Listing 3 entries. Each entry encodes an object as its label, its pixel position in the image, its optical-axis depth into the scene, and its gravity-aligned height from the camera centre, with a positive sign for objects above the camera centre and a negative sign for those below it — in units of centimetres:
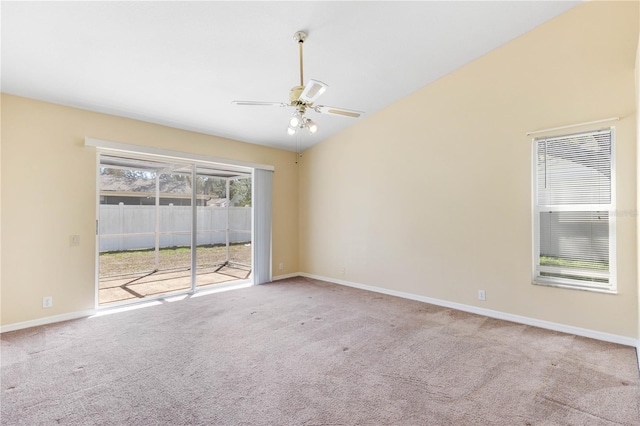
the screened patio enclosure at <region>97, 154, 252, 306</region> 452 -19
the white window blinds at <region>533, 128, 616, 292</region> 323 +3
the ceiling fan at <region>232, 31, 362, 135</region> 243 +101
